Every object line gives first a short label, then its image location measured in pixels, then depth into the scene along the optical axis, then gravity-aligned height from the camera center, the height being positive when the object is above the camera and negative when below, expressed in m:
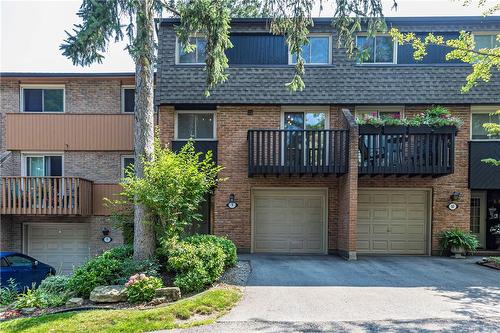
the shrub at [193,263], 6.92 -2.16
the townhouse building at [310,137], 11.83 +0.75
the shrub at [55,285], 7.28 -2.70
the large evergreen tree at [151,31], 7.13 +2.93
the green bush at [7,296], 7.70 -3.18
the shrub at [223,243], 8.28 -2.05
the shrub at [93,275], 6.95 -2.40
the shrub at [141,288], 6.53 -2.45
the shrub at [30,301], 6.76 -2.81
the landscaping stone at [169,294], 6.61 -2.57
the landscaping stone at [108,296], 6.57 -2.60
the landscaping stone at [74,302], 6.61 -2.74
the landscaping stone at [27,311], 6.54 -2.90
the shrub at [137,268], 7.22 -2.33
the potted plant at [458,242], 11.25 -2.59
